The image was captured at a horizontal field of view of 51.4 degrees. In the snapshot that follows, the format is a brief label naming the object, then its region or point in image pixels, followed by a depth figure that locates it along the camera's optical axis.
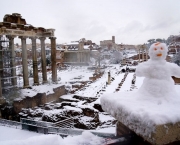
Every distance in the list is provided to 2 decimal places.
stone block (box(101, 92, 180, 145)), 1.51
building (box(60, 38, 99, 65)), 62.06
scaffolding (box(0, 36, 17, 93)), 16.19
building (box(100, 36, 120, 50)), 91.03
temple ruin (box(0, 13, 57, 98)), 15.22
